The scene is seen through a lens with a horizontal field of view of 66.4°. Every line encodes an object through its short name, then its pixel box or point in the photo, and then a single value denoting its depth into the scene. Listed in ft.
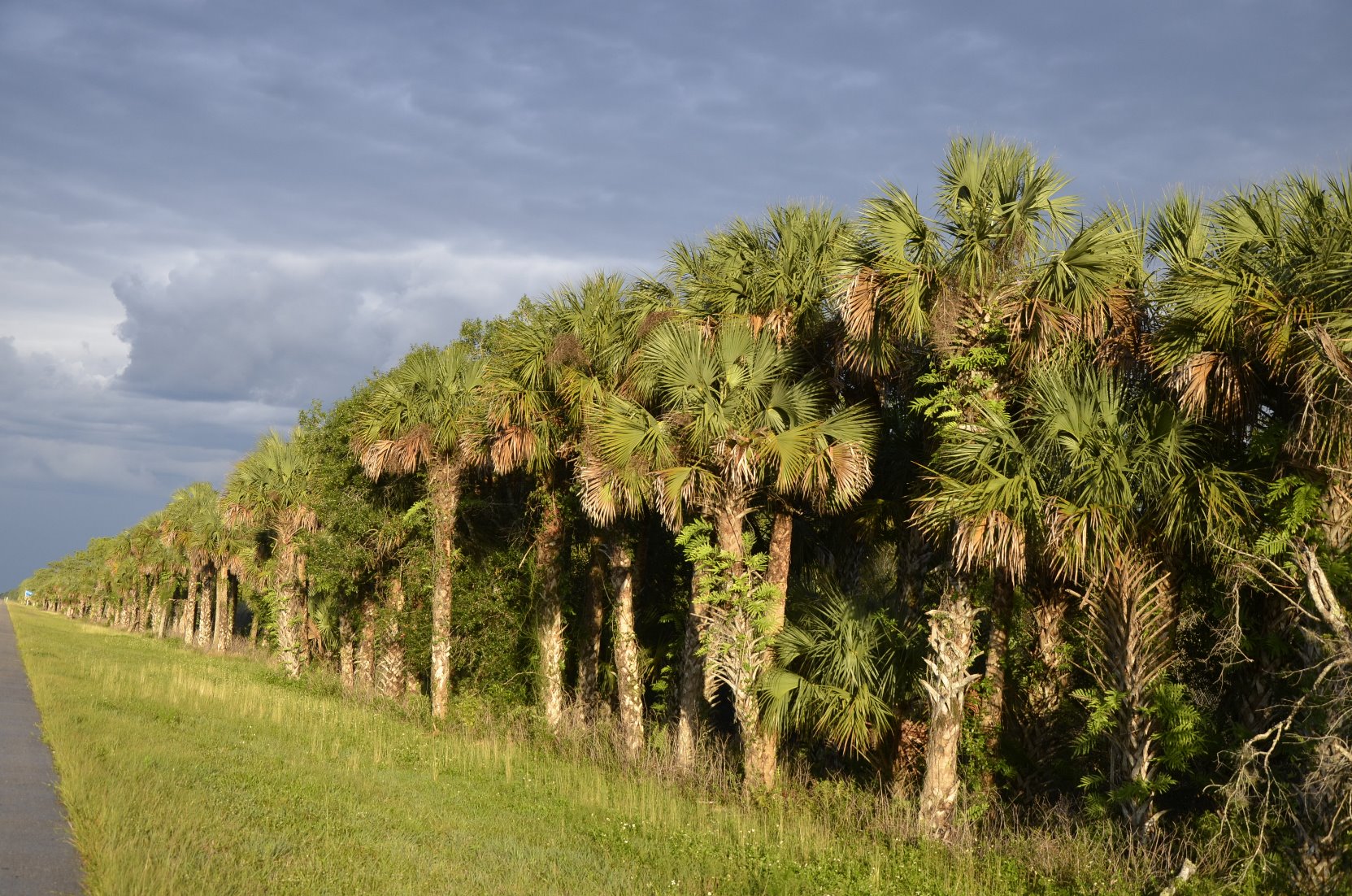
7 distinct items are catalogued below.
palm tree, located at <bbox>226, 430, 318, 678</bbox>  121.39
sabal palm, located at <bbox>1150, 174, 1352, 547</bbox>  33.27
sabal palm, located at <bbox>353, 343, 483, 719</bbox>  79.61
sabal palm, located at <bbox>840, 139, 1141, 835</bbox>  42.80
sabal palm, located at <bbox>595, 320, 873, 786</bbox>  51.37
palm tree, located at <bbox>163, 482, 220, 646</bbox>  183.97
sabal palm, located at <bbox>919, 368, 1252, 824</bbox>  37.68
